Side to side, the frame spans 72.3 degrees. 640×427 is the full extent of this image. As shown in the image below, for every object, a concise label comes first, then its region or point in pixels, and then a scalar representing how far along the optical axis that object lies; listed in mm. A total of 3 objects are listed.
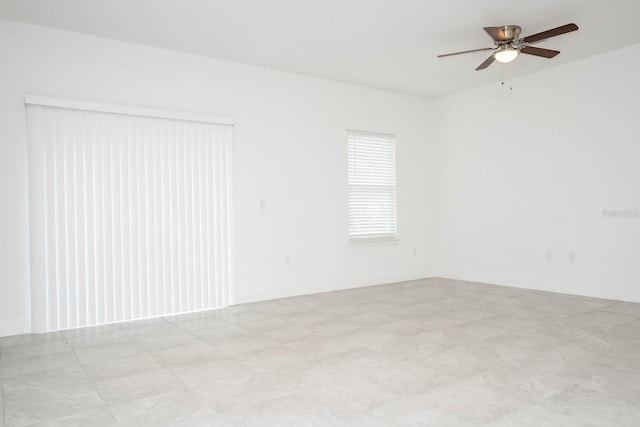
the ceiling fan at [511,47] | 4176
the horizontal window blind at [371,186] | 6492
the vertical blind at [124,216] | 4211
